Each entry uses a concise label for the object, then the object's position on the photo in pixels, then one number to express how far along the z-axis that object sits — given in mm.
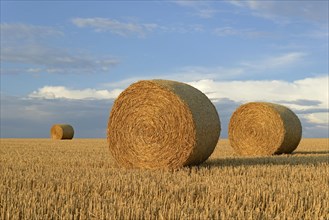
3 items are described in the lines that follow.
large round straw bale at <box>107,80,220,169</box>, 8891
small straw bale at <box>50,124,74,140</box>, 30297
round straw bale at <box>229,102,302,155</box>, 13945
